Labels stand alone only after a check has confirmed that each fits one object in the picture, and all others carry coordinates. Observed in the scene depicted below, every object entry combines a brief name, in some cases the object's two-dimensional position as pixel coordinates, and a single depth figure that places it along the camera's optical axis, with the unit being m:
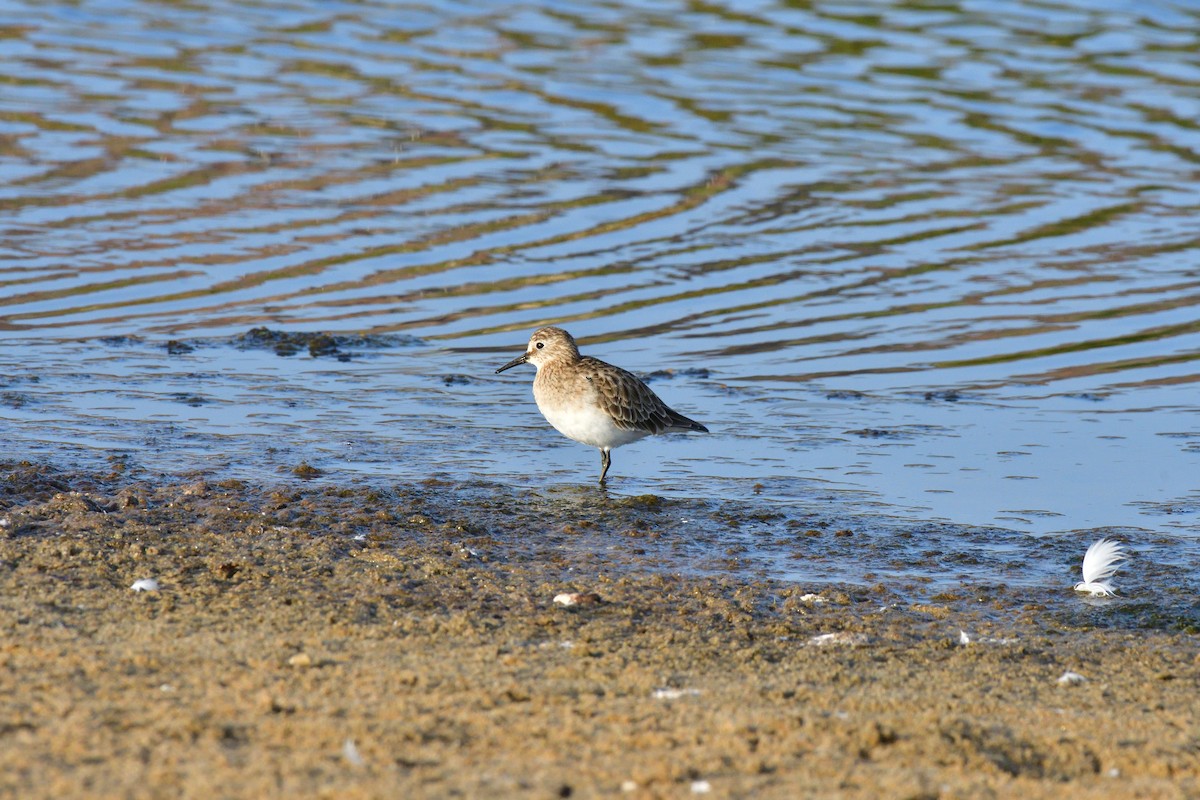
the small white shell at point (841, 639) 12.95
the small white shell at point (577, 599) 13.50
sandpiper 18.59
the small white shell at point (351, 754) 9.33
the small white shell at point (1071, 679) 12.15
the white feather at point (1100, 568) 14.87
